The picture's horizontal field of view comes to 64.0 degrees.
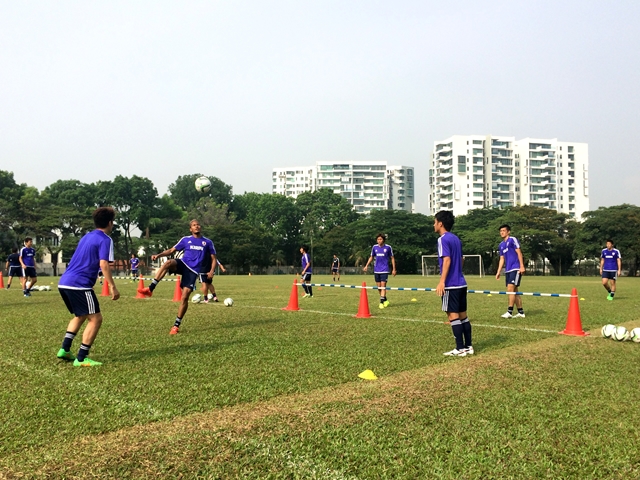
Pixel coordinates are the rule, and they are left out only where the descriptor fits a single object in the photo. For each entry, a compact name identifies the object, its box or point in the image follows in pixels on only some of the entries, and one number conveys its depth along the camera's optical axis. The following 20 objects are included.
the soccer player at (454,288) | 7.55
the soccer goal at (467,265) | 59.44
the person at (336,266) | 45.98
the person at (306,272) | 19.16
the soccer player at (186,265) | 9.56
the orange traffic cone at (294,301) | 14.06
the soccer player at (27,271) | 18.78
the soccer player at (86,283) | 6.77
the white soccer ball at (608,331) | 8.88
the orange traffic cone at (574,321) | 9.43
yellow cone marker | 5.95
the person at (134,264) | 34.78
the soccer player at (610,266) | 18.12
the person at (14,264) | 21.77
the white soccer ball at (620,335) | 8.69
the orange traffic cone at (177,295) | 16.67
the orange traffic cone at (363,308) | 12.16
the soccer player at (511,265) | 12.27
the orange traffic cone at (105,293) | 19.78
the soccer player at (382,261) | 15.51
